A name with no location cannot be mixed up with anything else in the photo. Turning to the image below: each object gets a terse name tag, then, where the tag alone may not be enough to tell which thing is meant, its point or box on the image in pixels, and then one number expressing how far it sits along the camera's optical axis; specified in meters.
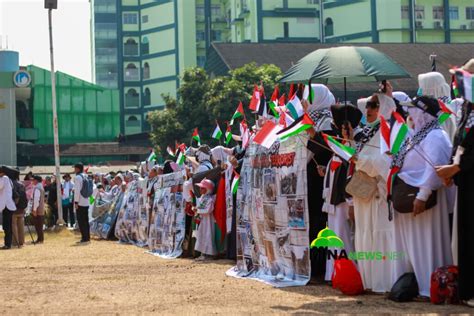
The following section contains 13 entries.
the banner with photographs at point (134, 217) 20.53
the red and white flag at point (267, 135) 11.06
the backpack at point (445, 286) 8.24
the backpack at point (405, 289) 8.61
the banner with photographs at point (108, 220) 24.02
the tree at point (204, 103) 48.59
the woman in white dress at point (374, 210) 9.34
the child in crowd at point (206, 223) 15.03
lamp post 28.47
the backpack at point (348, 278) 9.38
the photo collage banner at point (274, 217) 10.61
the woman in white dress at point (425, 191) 8.63
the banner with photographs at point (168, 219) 16.41
